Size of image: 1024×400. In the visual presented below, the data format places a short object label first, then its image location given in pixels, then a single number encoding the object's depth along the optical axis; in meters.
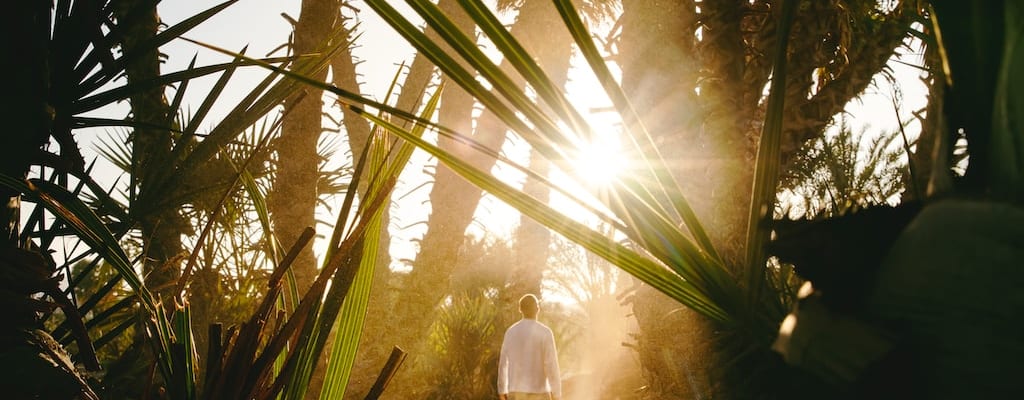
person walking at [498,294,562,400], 5.34
